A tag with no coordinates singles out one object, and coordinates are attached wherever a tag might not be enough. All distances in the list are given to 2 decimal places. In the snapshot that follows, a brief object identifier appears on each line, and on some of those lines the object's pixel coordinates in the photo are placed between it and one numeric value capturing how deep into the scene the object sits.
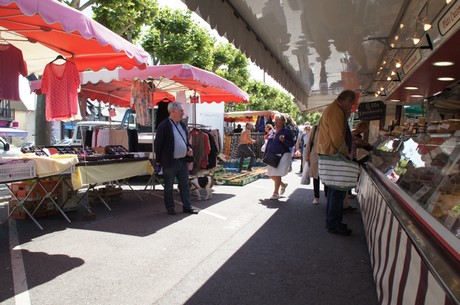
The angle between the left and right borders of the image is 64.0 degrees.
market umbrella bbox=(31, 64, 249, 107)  7.79
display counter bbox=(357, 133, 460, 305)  1.72
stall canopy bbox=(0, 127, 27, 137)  17.55
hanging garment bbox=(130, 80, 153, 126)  8.95
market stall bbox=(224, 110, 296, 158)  17.98
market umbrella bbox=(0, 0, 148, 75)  4.25
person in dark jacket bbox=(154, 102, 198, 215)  6.27
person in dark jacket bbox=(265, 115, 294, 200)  8.10
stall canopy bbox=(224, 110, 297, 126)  21.20
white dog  8.14
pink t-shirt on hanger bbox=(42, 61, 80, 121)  5.61
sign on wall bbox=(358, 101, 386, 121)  10.41
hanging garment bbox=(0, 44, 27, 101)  5.38
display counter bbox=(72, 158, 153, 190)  5.85
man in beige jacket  5.06
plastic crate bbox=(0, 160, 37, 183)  4.75
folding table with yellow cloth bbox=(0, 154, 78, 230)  4.91
